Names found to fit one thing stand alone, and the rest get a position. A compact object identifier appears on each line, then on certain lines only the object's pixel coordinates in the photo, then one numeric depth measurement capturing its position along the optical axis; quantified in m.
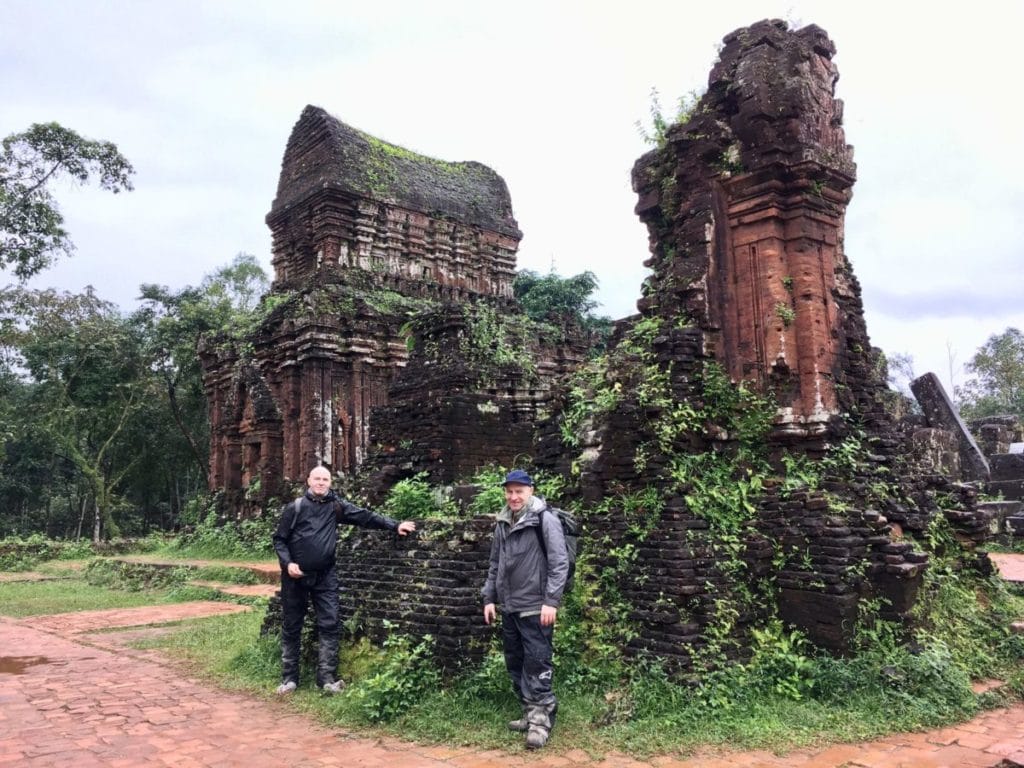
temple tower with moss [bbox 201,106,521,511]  18.92
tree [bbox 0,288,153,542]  30.08
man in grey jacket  5.13
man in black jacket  6.45
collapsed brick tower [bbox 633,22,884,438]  7.31
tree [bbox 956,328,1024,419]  36.19
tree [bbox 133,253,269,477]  31.62
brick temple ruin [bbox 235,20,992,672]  6.05
